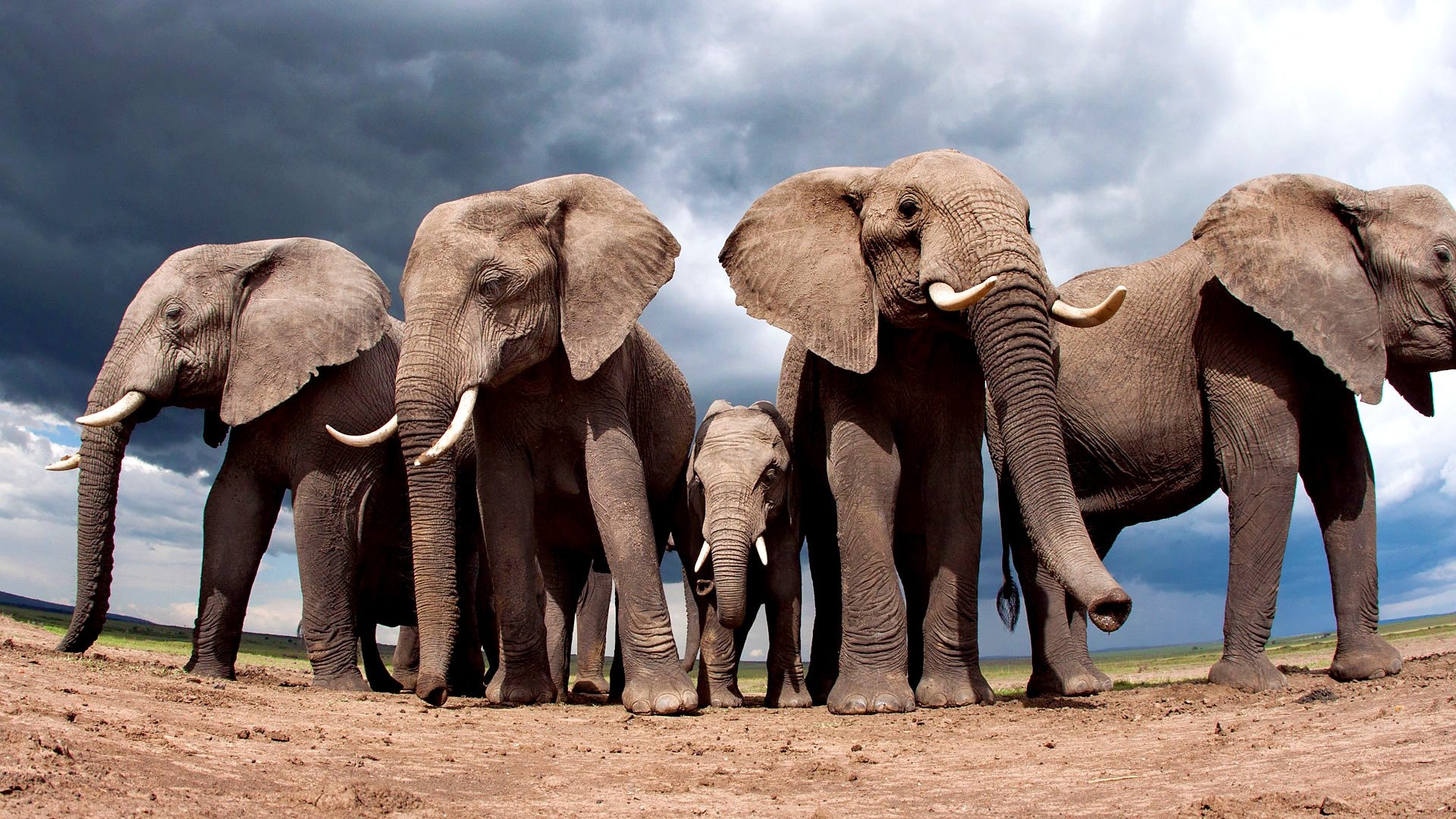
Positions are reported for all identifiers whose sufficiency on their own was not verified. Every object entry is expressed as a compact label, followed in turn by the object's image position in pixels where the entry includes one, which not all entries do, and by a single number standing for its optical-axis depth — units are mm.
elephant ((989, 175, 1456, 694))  9922
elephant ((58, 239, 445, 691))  10875
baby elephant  9070
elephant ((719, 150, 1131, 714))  7906
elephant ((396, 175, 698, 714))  8703
